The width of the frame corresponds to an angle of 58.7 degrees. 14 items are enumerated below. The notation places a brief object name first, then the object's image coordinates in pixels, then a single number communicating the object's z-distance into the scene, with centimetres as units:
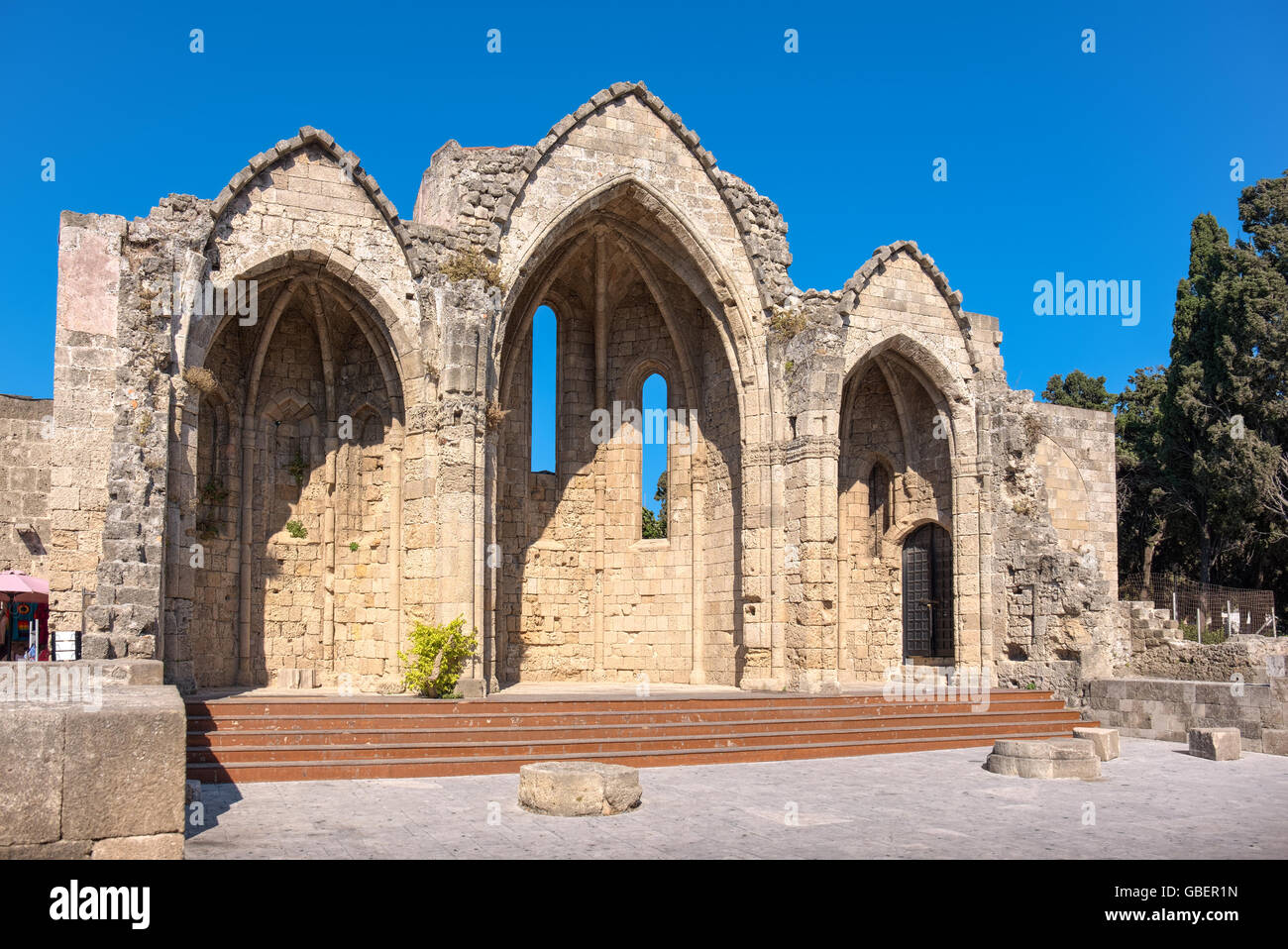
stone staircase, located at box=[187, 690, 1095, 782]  1078
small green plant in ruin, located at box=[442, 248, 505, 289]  1536
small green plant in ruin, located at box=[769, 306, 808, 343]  1738
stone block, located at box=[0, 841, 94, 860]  498
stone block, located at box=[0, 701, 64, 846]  498
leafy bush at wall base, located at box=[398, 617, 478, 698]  1368
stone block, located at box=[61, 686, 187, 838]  511
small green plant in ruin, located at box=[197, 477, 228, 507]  1602
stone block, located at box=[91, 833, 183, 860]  514
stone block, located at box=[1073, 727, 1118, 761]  1247
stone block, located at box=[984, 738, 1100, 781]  1080
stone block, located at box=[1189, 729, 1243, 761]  1278
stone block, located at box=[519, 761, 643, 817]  839
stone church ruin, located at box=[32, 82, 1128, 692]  1384
